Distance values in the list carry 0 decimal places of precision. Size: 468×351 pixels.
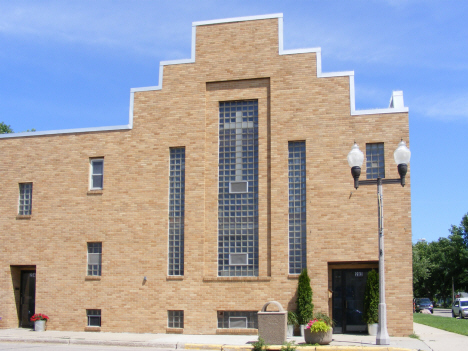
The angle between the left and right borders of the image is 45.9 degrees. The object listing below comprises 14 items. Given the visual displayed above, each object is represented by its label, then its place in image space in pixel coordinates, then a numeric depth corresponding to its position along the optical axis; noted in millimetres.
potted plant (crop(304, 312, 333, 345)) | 16553
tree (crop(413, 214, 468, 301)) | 78875
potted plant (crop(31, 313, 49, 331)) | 21828
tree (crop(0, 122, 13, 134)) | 47128
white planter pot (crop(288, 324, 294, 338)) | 19441
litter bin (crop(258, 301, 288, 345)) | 16484
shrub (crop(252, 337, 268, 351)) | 15164
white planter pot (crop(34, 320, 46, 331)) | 21812
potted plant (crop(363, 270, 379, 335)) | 19531
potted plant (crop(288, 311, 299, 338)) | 19484
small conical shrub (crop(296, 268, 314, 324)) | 19547
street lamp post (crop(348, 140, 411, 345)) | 14578
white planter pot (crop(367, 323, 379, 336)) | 19469
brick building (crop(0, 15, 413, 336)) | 20203
